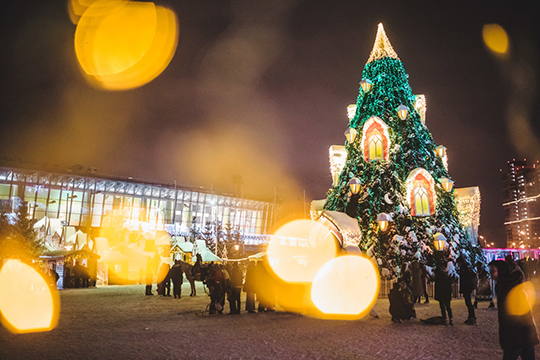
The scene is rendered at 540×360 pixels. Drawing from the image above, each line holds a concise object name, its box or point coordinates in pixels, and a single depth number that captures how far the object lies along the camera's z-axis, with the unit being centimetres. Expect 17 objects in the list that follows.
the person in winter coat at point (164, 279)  1652
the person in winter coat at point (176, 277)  1551
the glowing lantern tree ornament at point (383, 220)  1536
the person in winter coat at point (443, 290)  905
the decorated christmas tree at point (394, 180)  1568
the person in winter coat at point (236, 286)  1144
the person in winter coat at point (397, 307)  935
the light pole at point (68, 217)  4837
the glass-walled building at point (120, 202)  4728
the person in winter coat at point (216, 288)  1106
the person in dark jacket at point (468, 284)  901
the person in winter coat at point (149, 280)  1686
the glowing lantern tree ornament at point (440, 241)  1536
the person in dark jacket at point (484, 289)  1219
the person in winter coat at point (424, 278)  1353
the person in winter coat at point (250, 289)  1173
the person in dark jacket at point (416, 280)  1301
